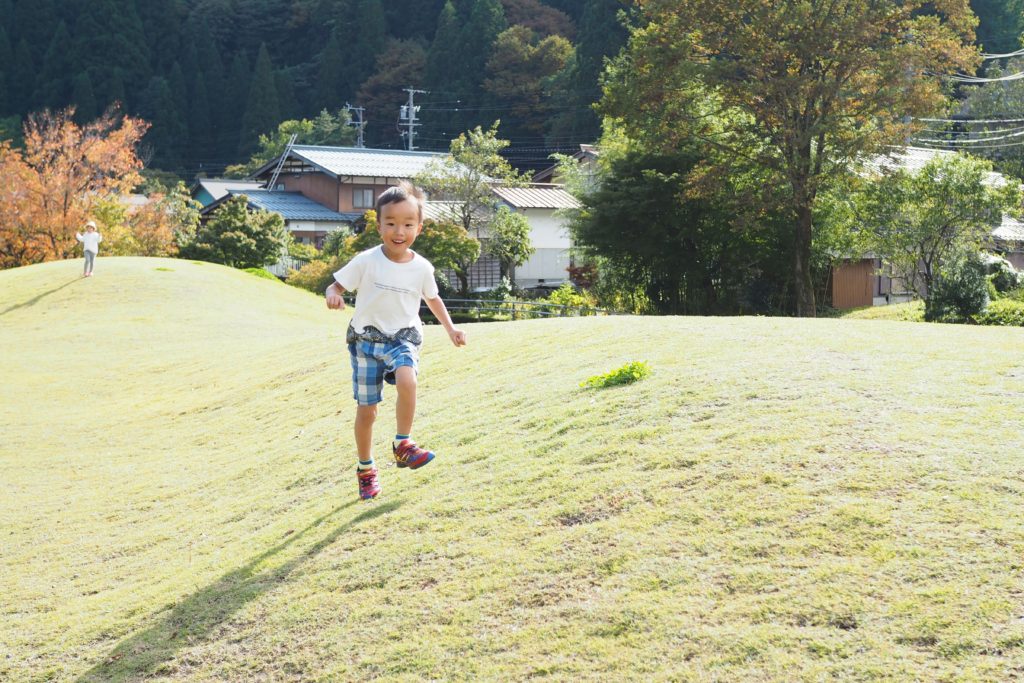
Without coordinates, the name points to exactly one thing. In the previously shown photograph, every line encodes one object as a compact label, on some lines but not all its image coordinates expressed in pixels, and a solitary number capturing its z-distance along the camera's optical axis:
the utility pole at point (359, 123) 70.94
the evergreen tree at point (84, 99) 75.50
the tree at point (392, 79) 77.50
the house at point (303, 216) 52.66
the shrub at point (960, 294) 21.22
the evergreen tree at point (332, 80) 81.88
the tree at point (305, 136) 69.25
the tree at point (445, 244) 35.34
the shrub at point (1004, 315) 20.42
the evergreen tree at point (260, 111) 78.69
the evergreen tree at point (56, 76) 77.12
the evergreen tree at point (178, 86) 82.19
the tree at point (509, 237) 39.00
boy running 5.81
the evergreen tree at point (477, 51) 71.88
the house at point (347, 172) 53.88
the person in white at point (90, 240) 27.48
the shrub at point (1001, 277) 27.12
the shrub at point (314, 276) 38.22
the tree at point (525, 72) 68.56
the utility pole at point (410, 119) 67.69
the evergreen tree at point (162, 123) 79.25
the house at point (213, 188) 59.66
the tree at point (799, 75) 23.67
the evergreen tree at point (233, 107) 83.50
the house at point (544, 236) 43.25
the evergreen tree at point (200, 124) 82.50
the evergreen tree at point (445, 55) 73.69
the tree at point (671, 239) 28.69
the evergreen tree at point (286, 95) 81.12
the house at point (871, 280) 32.34
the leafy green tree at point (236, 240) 40.22
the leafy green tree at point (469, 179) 39.03
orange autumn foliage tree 37.22
